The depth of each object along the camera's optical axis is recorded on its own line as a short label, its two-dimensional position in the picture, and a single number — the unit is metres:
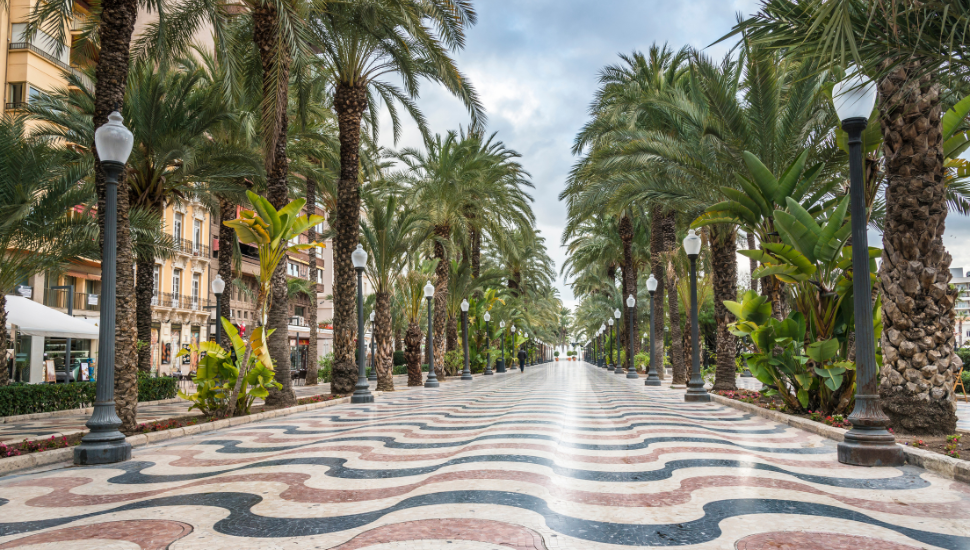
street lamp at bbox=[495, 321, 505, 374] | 42.47
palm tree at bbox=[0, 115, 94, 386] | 13.19
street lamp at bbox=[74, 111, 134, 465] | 7.70
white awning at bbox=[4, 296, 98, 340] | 16.81
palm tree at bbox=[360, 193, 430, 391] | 20.09
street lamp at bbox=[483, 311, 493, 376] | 35.75
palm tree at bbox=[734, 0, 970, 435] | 7.79
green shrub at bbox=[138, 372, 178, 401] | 17.69
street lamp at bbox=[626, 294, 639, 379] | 27.98
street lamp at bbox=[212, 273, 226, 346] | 18.52
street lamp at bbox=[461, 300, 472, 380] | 27.31
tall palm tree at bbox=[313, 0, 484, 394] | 15.82
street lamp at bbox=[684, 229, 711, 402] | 14.81
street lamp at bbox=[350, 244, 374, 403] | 15.94
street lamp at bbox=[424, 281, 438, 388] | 21.83
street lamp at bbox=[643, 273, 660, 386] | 21.03
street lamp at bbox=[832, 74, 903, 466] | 6.68
